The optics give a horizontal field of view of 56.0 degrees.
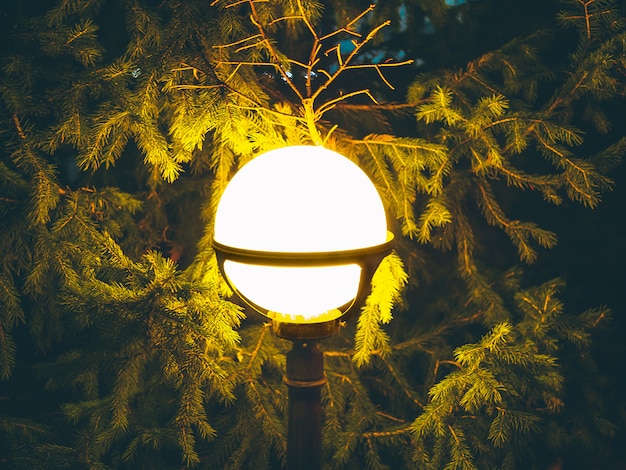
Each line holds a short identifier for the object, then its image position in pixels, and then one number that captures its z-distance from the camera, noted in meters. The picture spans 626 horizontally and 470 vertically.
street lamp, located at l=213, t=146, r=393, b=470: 1.61
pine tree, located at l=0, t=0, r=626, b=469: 2.32
